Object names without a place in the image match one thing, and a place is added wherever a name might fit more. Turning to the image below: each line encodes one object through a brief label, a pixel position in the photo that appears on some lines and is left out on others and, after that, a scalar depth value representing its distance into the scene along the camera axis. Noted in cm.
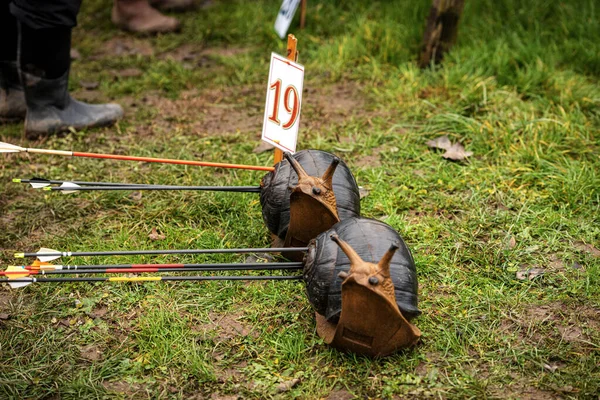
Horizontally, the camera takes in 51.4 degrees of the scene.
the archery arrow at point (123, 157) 271
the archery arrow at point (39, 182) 265
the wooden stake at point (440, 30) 421
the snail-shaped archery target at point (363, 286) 207
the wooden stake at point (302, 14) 482
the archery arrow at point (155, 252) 231
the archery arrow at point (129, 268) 224
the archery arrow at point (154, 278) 227
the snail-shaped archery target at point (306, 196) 245
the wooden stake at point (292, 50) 280
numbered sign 283
